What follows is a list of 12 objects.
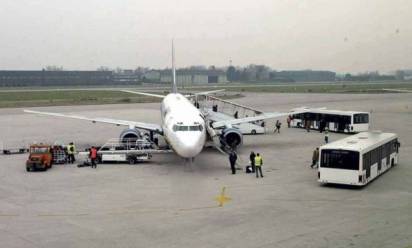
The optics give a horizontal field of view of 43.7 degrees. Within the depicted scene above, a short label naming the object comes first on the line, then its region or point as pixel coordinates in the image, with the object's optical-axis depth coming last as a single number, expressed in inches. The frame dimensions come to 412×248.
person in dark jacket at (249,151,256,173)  1319.6
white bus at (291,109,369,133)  2105.1
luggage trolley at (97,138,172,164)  1457.9
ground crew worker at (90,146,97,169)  1405.0
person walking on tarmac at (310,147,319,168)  1357.0
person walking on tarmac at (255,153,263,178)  1256.2
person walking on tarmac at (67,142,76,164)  1491.1
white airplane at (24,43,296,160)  1266.0
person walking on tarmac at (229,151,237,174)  1306.6
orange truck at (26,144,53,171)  1367.7
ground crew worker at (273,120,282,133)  2222.2
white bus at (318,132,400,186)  1089.4
